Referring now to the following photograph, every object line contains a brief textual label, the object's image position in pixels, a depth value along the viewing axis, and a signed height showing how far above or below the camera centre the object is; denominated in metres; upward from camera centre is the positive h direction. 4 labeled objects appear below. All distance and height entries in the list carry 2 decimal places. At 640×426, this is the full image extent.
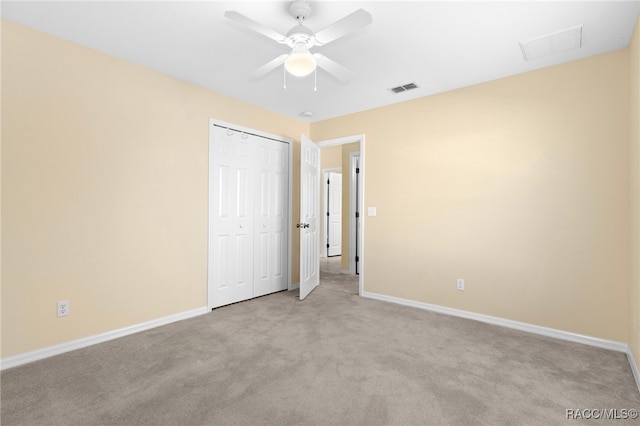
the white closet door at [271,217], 4.17 -0.05
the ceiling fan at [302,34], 1.78 +1.10
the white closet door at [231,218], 3.66 -0.05
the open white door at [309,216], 4.20 -0.03
